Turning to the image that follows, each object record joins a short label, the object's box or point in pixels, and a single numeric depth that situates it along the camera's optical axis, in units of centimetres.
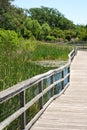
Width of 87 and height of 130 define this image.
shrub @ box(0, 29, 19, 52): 3603
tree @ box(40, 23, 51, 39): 7835
